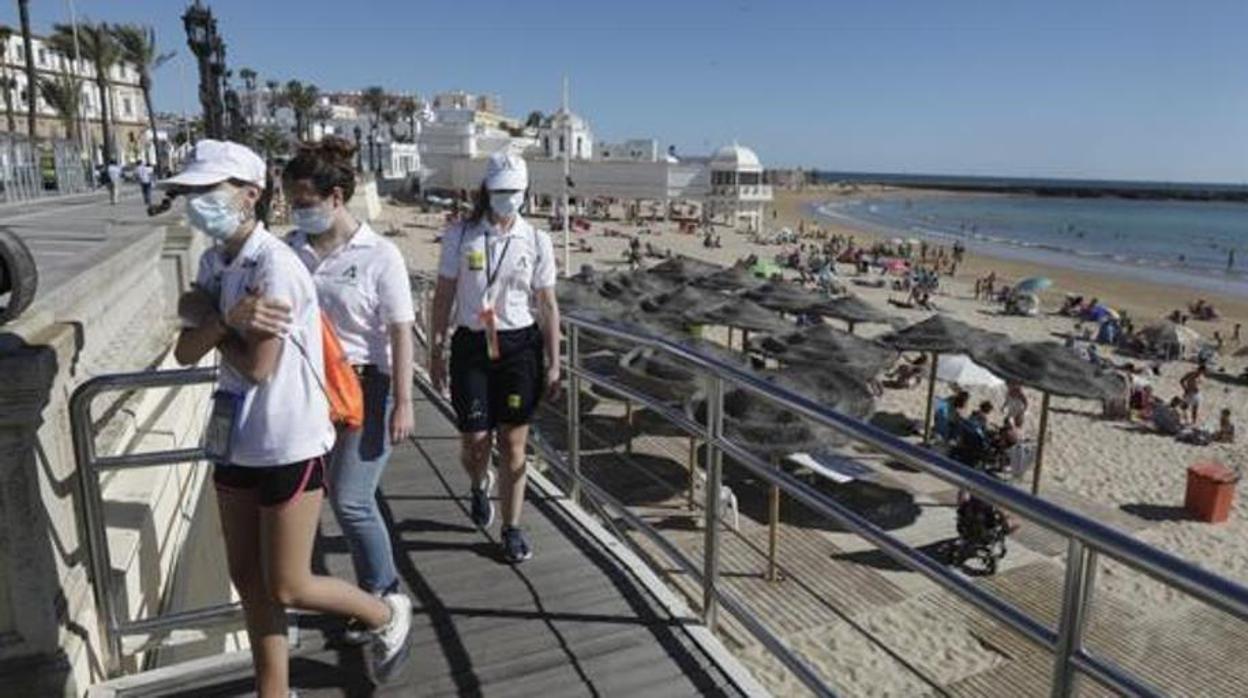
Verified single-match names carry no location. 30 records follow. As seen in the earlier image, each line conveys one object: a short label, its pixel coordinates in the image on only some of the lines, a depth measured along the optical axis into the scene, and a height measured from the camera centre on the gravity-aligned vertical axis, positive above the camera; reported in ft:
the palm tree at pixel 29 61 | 112.27 +12.76
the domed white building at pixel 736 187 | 219.61 -4.66
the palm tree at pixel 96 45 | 171.83 +23.19
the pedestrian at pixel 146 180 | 83.82 -1.75
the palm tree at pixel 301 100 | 269.64 +19.34
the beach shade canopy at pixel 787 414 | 30.58 -8.86
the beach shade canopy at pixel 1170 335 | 80.23 -14.65
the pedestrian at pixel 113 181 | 84.78 -1.83
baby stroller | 31.09 -12.82
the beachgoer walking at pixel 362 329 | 9.80 -1.87
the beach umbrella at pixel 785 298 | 59.77 -8.91
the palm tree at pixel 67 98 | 176.76 +12.97
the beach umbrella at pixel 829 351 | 42.22 -8.94
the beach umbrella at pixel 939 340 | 46.21 -8.87
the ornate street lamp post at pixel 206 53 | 42.32 +5.18
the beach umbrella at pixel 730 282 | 70.14 -9.02
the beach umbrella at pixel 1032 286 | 105.91 -13.66
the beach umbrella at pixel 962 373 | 54.34 -12.37
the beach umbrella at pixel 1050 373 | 38.63 -8.99
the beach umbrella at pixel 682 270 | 73.61 -8.71
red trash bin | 38.34 -13.75
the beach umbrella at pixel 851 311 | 56.49 -9.08
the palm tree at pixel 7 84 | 145.22 +12.77
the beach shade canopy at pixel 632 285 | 61.82 -8.51
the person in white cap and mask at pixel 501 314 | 12.06 -2.02
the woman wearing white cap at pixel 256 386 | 7.46 -1.92
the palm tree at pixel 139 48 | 173.39 +22.43
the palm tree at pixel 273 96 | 288.04 +22.39
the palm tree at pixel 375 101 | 326.65 +23.55
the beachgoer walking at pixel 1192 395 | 57.82 -14.38
